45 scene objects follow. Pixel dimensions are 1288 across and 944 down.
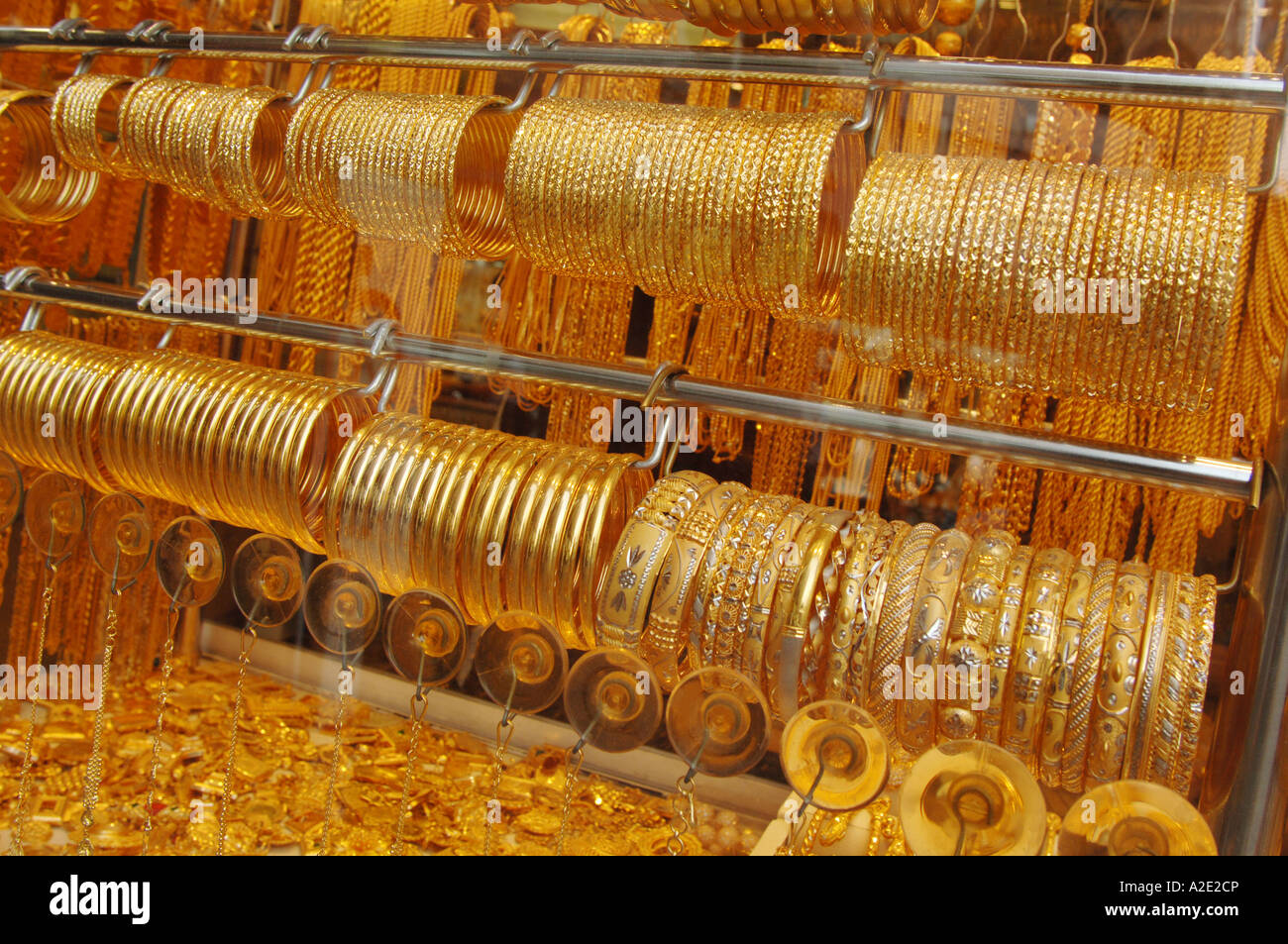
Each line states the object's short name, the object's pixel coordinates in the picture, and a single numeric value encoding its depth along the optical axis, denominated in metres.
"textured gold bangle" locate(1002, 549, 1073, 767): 0.53
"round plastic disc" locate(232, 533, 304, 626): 0.64
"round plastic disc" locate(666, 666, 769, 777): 0.54
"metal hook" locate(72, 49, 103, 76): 0.73
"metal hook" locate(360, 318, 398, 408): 0.65
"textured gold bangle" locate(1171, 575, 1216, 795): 0.52
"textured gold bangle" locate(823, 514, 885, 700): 0.55
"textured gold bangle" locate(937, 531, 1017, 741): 0.53
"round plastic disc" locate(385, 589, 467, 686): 0.59
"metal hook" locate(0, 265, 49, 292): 0.74
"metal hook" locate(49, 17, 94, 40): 0.73
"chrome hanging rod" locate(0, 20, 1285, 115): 0.55
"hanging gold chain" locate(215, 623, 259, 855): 0.66
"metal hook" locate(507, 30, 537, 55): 0.64
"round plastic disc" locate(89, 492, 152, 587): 0.69
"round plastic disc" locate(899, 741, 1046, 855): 0.51
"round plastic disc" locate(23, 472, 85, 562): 0.71
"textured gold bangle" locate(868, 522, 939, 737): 0.54
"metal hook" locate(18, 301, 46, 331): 0.75
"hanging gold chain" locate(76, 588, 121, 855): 0.68
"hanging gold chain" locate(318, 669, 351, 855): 0.63
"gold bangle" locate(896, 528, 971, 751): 0.54
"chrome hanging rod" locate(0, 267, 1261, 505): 0.55
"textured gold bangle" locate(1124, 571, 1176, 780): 0.52
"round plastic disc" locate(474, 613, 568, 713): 0.58
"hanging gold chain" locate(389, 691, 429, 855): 0.61
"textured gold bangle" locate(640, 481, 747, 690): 0.56
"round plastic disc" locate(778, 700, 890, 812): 0.53
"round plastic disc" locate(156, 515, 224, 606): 0.66
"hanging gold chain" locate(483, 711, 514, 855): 0.59
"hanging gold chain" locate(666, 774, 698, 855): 0.57
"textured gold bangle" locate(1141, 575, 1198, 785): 0.52
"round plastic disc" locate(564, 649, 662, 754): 0.56
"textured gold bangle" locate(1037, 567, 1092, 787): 0.53
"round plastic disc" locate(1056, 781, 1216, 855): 0.50
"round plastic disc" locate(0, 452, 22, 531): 0.73
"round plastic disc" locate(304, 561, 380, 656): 0.61
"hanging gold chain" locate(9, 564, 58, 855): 0.69
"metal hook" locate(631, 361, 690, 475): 0.60
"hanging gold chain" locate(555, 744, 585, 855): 0.58
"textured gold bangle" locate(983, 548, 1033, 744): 0.53
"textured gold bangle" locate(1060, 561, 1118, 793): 0.52
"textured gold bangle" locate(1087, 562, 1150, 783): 0.52
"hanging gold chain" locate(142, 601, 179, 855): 0.67
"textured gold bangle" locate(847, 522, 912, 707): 0.55
